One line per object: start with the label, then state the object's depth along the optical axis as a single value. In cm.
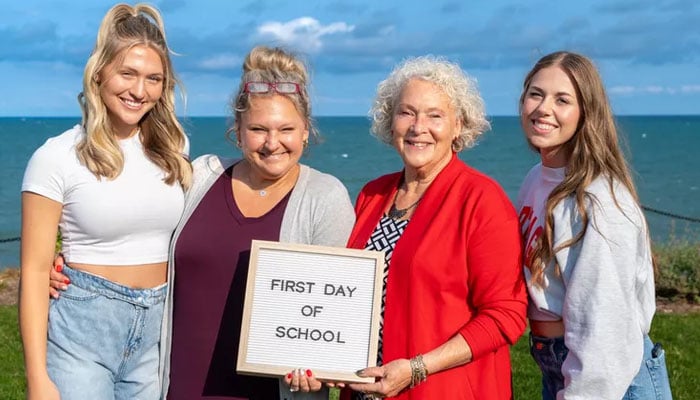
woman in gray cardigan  409
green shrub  1077
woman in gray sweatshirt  369
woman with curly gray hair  386
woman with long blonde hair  389
